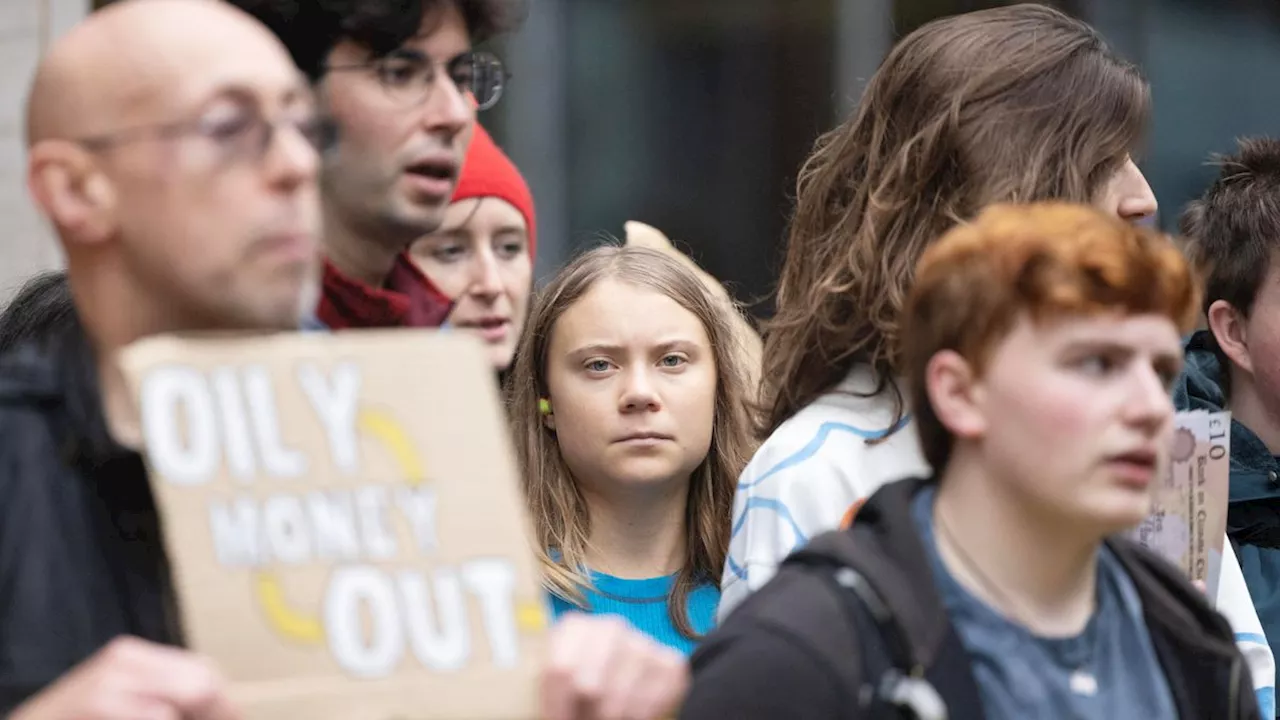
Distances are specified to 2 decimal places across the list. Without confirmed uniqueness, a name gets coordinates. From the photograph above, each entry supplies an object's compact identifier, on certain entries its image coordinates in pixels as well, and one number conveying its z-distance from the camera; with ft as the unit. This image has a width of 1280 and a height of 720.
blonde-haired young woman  26.22
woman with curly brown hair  20.61
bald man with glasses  13.57
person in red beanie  22.93
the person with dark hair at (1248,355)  27.09
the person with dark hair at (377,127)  17.54
